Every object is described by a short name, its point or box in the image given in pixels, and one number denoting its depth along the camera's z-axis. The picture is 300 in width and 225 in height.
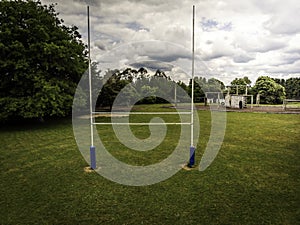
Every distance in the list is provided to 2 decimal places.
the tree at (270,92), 30.03
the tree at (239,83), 33.63
